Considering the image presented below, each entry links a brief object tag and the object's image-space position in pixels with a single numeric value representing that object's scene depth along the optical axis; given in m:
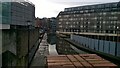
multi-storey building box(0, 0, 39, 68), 4.43
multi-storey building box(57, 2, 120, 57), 33.92
